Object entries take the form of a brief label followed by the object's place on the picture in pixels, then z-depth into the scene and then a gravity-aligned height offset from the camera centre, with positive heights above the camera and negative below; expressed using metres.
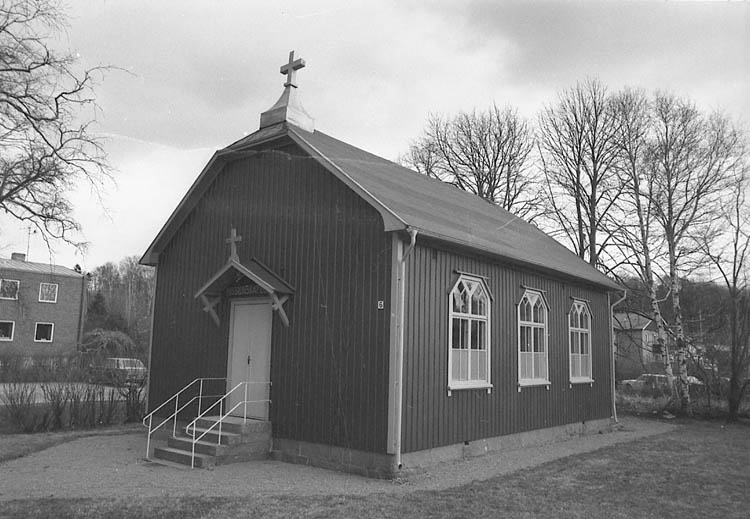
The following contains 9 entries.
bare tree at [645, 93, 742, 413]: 21.48 +6.25
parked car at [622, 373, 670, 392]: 24.89 -1.03
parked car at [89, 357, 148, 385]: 15.55 -0.70
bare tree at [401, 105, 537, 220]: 31.52 +9.98
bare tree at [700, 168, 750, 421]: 19.53 +1.39
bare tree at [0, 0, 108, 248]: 10.93 +4.05
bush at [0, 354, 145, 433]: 14.02 -1.28
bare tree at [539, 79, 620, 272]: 26.23 +8.15
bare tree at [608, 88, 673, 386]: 21.92 +5.64
